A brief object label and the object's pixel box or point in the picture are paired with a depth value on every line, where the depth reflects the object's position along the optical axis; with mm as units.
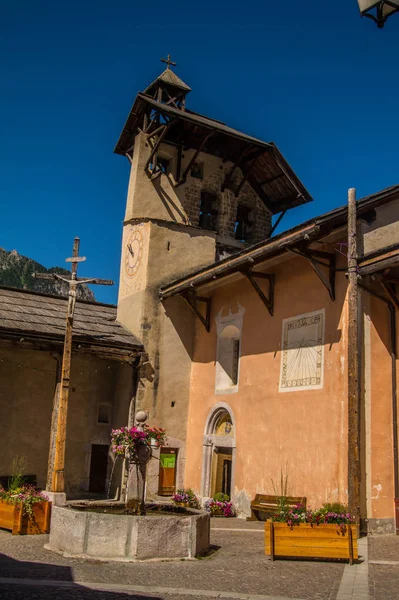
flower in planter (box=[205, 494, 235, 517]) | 15320
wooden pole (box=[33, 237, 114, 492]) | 14047
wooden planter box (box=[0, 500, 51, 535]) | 11164
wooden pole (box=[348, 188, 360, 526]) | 11312
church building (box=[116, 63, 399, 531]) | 12492
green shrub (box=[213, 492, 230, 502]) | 15758
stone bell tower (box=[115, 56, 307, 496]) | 18312
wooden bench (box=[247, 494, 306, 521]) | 13513
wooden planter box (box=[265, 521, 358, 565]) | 8977
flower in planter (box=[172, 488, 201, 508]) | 16844
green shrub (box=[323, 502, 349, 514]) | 11727
